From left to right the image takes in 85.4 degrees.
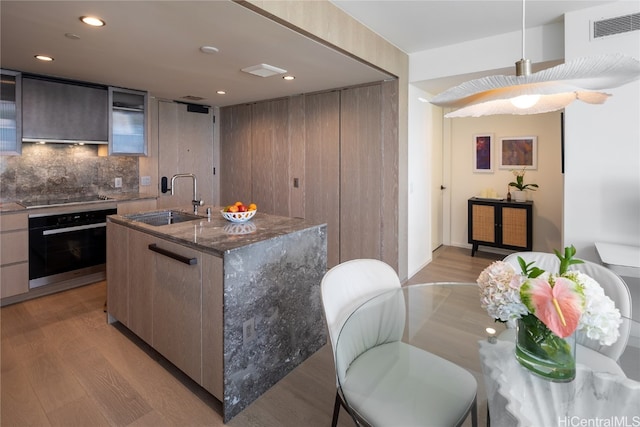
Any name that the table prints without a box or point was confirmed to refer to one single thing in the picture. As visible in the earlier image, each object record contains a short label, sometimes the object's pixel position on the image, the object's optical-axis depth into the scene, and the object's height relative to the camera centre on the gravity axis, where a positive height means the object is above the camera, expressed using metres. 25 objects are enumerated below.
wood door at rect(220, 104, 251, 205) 5.48 +0.85
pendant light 1.05 +0.42
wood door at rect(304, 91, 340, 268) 4.40 +0.55
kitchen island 1.92 -0.57
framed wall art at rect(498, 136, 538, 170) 4.84 +0.76
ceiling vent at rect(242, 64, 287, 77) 3.30 +1.33
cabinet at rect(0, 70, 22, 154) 3.35 +0.90
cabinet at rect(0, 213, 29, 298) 3.25 -0.47
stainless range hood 3.52 +1.01
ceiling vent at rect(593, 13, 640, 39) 2.65 +1.41
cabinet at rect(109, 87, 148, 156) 4.12 +1.02
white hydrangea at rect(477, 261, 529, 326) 1.09 -0.29
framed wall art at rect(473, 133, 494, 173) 5.22 +0.81
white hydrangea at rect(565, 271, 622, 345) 1.01 -0.33
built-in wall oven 3.46 -0.42
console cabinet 4.73 -0.26
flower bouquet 0.98 -0.31
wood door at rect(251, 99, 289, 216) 4.96 +0.72
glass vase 1.13 -0.49
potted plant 4.85 +0.27
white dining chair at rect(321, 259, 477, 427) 1.30 -0.72
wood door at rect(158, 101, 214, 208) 5.15 +0.87
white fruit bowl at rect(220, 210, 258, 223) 2.53 -0.08
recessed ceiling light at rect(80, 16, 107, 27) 2.25 +1.22
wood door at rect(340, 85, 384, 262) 4.04 +0.38
